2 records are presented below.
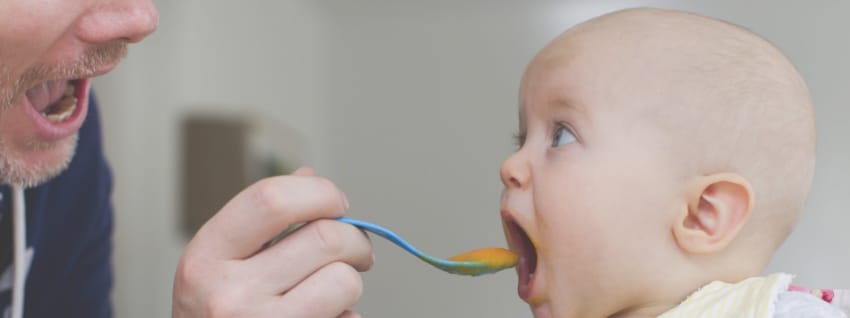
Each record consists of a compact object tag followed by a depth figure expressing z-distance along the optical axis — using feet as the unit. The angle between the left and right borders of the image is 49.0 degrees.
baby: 2.68
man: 2.65
